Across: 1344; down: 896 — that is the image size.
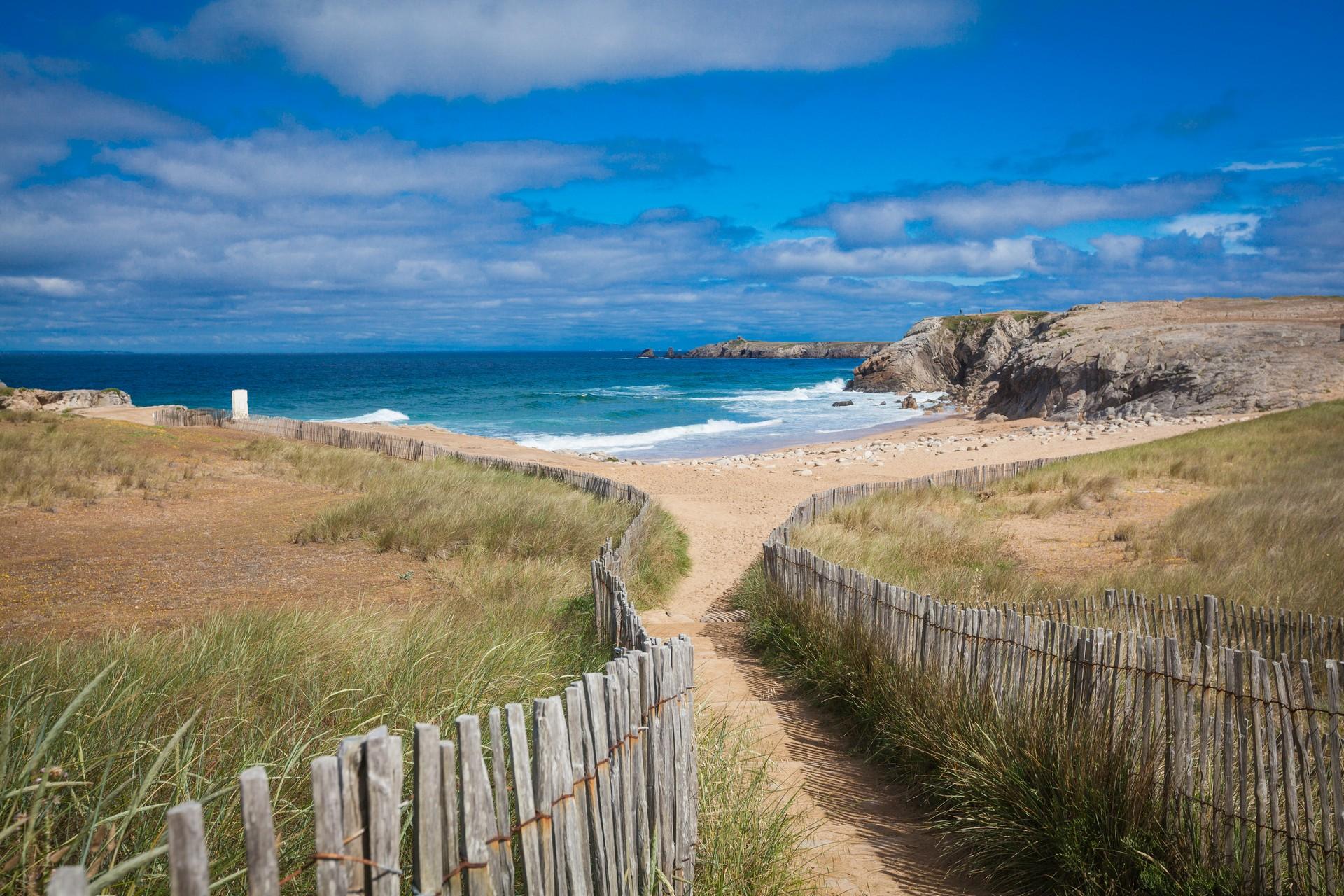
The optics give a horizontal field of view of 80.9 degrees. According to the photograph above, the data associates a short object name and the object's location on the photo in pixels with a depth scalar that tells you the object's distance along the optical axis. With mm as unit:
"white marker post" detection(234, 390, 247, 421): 27850
